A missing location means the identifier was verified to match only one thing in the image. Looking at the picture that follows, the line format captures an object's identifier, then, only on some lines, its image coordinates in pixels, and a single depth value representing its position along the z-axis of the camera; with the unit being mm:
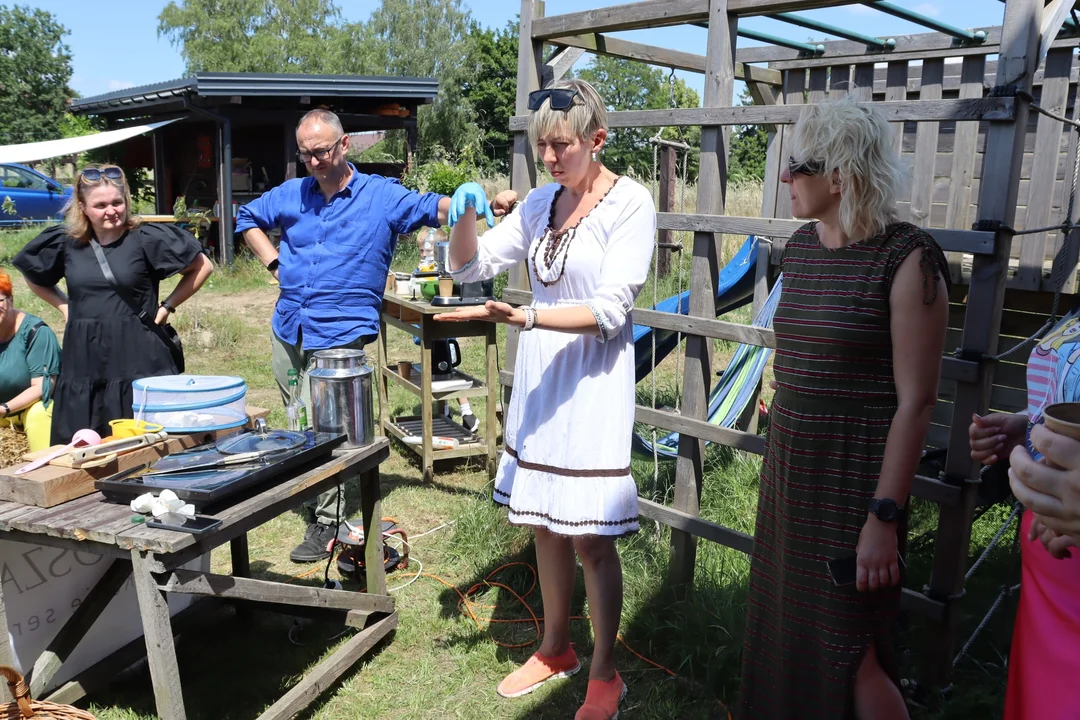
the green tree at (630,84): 46756
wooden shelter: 12062
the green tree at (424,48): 39719
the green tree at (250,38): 37125
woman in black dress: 3336
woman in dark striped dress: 1752
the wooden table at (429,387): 4840
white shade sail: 13133
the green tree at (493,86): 47156
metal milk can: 2766
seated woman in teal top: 3738
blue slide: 4781
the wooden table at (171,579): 2086
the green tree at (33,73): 39688
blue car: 16250
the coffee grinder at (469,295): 4844
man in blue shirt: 3721
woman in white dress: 2268
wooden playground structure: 2180
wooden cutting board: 2242
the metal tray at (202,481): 2195
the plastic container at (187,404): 2715
